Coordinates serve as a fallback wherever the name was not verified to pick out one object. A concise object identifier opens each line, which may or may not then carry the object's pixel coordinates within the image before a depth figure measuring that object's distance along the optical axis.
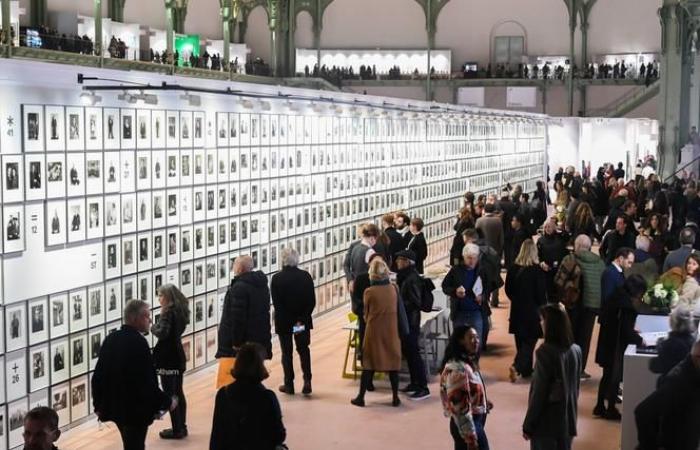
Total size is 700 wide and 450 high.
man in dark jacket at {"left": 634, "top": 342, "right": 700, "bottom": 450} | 5.98
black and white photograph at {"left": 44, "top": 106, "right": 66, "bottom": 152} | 9.30
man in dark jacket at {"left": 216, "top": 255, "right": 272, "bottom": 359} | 10.25
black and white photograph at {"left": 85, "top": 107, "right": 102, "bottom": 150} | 9.88
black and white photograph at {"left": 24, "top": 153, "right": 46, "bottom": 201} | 9.02
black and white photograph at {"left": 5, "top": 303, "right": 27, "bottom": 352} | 8.80
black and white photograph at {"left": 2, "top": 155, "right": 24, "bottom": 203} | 8.70
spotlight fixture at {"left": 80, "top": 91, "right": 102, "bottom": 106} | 9.71
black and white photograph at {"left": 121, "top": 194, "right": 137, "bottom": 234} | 10.61
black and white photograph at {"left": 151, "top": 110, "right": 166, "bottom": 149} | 11.13
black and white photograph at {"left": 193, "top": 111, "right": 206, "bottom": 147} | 12.12
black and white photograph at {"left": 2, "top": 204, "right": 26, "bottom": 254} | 8.76
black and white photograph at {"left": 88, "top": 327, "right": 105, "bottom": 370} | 10.05
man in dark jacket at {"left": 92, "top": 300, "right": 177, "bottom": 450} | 7.39
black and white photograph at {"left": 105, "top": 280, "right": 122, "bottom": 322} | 10.30
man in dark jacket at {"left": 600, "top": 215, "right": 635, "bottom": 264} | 13.95
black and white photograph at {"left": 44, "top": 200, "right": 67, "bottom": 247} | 9.36
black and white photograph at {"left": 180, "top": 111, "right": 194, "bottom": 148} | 11.80
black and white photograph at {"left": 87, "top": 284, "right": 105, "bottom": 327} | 10.01
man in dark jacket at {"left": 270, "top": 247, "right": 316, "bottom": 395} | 11.15
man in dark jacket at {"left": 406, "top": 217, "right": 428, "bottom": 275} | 14.79
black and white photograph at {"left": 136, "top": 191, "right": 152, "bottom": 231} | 10.89
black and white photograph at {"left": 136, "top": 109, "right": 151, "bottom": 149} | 10.84
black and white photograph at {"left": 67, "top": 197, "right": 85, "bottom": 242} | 9.66
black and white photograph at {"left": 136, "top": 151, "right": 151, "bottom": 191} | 10.87
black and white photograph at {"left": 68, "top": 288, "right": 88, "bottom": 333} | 9.71
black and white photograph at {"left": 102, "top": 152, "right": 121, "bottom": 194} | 10.25
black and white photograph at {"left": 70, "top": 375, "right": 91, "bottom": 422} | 9.81
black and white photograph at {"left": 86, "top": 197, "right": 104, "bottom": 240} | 9.98
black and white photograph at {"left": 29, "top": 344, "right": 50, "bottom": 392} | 9.13
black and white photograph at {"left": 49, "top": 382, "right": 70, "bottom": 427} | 9.48
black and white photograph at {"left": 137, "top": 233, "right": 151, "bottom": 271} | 10.93
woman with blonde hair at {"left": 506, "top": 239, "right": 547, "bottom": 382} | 11.66
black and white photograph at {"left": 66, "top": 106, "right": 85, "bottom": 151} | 9.59
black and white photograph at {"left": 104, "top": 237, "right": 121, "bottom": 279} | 10.30
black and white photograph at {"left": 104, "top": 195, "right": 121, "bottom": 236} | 10.29
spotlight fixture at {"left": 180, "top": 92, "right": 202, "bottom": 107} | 11.58
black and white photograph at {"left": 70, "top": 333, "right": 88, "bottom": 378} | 9.74
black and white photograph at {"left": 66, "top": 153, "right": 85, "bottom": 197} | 9.63
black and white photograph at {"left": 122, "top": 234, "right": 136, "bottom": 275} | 10.61
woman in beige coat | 10.52
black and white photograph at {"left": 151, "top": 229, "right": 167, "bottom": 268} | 11.21
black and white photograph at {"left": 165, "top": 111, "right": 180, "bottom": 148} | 11.46
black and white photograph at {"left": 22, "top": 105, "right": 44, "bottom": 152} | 8.96
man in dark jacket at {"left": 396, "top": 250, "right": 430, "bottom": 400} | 11.21
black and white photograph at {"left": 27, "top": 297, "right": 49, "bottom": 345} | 9.12
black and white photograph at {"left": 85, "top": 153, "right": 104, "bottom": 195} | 9.93
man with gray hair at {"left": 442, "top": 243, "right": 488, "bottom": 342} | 11.58
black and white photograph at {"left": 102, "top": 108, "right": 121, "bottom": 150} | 10.20
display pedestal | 8.57
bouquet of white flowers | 10.05
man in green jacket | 11.33
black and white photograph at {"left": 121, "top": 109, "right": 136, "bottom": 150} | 10.54
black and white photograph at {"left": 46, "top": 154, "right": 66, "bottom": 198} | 9.34
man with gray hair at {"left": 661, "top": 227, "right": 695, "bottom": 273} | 12.34
